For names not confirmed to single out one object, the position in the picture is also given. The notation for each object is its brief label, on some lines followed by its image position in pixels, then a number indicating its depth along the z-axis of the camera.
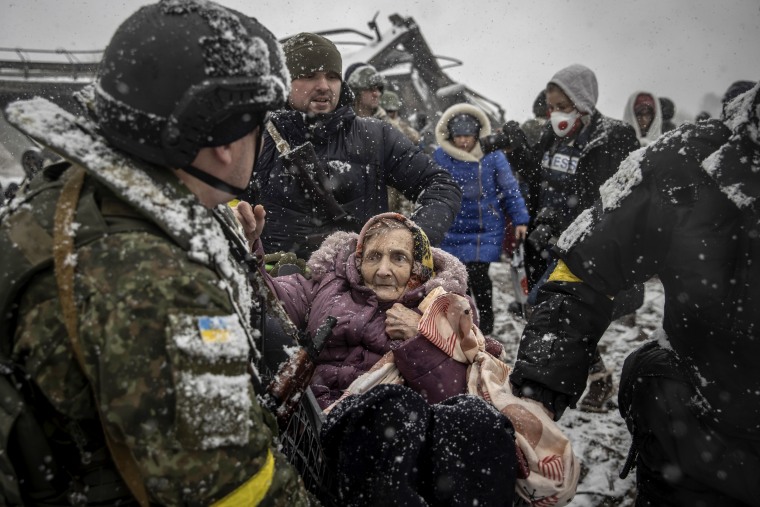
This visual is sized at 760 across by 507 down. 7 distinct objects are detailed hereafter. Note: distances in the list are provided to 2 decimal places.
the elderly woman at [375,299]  2.16
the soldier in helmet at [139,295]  1.03
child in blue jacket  5.16
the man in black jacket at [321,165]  3.08
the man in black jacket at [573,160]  4.05
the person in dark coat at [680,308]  1.62
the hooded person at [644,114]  6.03
